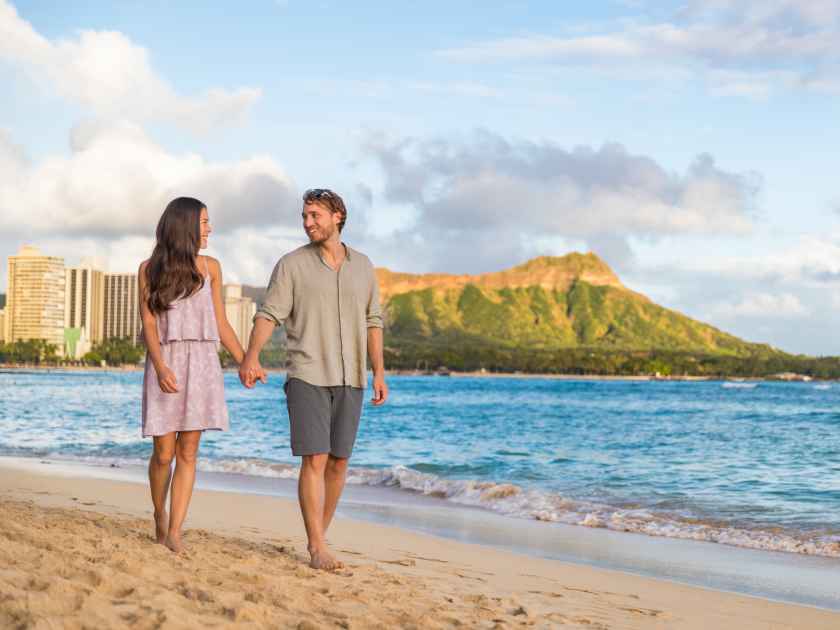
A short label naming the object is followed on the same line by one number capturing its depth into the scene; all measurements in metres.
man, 5.60
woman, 5.63
